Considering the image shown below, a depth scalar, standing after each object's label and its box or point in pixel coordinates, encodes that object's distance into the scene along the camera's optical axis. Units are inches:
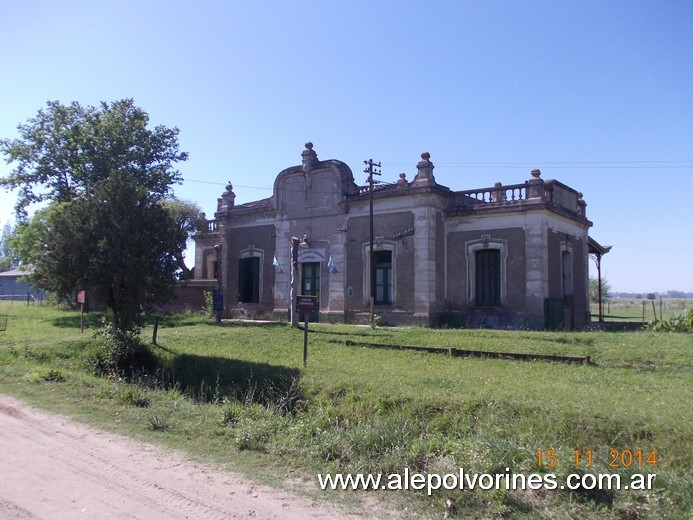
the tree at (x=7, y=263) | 2987.2
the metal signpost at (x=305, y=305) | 461.1
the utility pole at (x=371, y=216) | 857.4
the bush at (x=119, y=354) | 539.9
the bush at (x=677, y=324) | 682.1
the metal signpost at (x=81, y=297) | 585.7
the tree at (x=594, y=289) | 2199.3
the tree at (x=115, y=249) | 524.4
